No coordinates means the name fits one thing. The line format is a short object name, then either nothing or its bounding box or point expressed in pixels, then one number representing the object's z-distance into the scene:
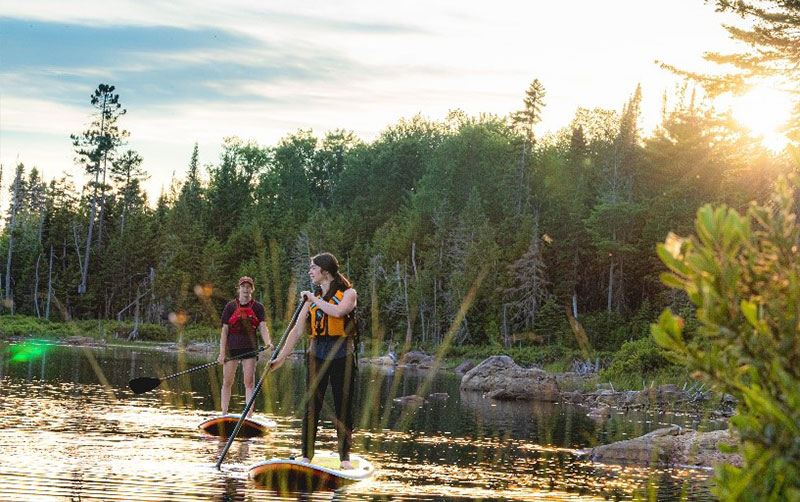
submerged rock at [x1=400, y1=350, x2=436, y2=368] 59.87
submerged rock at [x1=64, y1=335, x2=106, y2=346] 62.34
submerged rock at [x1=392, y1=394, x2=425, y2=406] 27.58
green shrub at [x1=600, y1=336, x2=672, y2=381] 41.72
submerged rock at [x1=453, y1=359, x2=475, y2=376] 54.43
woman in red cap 16.77
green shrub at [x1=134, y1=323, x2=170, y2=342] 73.62
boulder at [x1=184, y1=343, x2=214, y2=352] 63.13
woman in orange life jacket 12.36
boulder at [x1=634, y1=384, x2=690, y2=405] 33.42
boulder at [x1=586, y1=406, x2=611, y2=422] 27.87
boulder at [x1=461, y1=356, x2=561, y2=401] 34.41
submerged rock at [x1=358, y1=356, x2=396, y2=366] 55.56
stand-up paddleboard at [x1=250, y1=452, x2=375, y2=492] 11.67
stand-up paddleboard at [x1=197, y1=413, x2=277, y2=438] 16.09
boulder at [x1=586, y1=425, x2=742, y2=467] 16.83
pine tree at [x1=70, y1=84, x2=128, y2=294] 92.50
